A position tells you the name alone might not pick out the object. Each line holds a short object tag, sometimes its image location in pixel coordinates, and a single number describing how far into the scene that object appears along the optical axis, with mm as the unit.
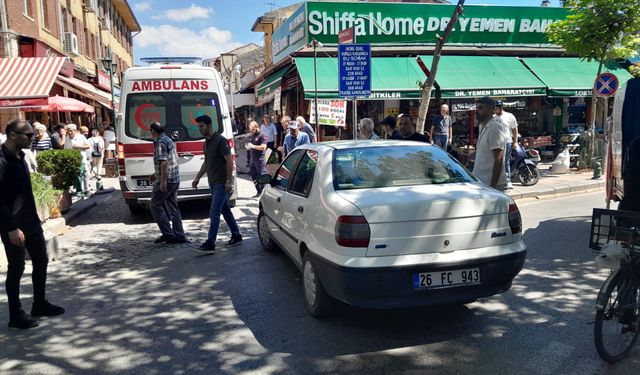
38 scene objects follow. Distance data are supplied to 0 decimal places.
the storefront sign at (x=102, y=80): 24389
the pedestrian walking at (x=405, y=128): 6655
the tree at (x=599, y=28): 11641
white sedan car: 3617
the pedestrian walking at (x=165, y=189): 6898
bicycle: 3203
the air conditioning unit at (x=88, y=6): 26067
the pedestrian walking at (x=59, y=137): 13156
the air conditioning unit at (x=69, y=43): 20453
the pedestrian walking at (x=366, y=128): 7734
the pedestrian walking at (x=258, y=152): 11492
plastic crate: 3180
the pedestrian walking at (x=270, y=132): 13031
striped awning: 12570
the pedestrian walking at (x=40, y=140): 11623
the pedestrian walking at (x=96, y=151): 15938
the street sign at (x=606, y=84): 11336
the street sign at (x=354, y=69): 8727
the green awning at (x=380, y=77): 14328
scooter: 11227
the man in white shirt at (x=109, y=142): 18938
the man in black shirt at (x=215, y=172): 6668
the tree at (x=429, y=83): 9828
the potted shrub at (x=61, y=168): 9438
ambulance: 8773
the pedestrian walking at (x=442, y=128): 13242
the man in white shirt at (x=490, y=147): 5547
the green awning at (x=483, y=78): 15258
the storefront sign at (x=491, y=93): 15102
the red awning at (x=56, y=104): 12562
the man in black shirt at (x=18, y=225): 4057
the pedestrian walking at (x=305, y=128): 11320
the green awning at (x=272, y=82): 17312
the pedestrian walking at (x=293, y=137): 10523
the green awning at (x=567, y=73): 16172
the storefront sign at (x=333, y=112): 11367
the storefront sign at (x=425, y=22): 16062
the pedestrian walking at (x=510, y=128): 10148
